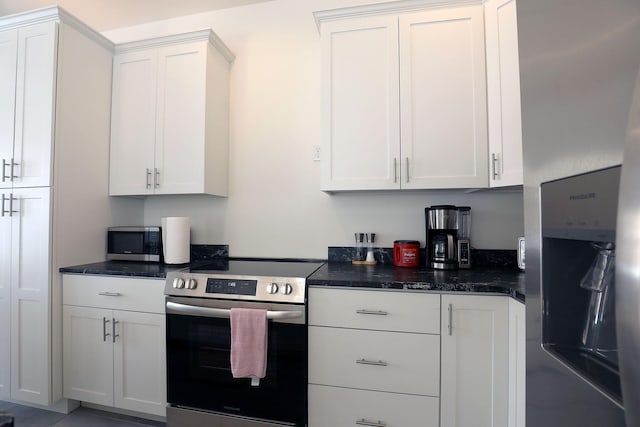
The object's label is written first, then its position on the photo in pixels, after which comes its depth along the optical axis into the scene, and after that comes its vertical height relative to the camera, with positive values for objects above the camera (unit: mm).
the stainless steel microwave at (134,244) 2248 -177
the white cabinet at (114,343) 1829 -724
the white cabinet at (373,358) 1479 -650
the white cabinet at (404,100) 1793 +673
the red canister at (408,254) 2010 -216
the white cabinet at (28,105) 1965 +697
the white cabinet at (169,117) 2176 +699
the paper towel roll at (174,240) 2164 -143
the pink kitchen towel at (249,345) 1578 -611
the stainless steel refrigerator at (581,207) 398 +20
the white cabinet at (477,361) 1412 -624
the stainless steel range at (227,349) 1591 -671
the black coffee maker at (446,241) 1877 -127
